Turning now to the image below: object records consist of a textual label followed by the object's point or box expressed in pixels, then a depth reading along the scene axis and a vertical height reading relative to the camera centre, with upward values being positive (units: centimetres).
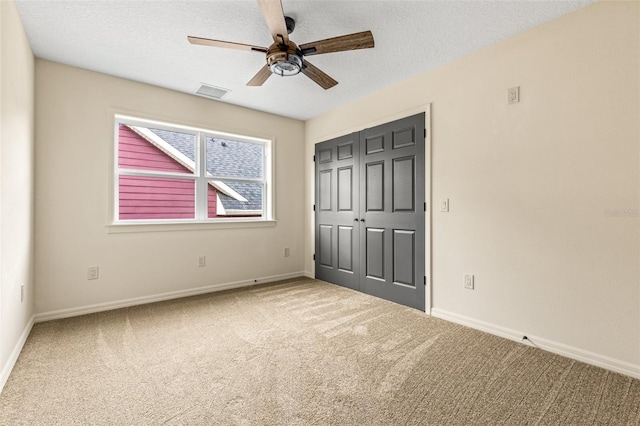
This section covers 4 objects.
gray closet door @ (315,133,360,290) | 384 +3
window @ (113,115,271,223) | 335 +49
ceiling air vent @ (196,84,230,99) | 340 +144
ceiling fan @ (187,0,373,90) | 181 +113
